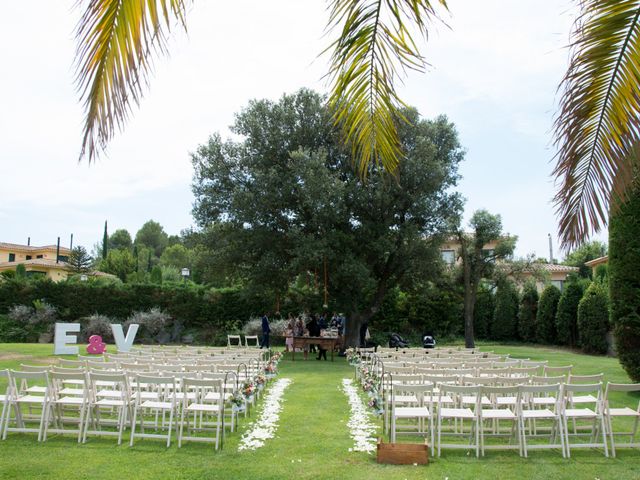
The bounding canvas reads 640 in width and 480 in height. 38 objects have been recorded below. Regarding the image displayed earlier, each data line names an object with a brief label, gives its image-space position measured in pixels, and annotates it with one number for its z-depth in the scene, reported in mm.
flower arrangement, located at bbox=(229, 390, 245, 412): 8203
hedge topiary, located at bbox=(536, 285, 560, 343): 29375
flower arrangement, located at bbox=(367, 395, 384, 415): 8281
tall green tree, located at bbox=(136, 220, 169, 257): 88138
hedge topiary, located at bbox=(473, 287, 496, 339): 32844
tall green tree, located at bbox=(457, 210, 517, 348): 27797
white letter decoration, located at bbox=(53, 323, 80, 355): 20188
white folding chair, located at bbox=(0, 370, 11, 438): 7711
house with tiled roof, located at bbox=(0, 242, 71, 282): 57562
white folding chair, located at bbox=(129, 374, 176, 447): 7438
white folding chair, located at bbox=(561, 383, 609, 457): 7129
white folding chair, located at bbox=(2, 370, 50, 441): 7691
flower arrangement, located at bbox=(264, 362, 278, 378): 12440
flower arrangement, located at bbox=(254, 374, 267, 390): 10576
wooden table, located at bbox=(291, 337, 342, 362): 20797
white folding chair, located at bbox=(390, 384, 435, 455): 7116
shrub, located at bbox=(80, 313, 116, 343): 29984
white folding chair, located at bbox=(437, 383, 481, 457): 6938
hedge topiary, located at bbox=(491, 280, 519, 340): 32000
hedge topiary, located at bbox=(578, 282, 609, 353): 24562
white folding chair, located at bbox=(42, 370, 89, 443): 7690
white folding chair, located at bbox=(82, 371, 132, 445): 7664
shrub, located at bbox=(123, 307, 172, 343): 30172
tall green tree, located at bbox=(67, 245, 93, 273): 47531
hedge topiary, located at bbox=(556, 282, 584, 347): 27656
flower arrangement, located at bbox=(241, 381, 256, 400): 9076
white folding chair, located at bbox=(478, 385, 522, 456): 7016
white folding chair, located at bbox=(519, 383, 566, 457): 7083
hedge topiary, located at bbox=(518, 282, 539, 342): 31031
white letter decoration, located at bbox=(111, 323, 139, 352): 20750
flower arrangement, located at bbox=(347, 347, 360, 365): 15328
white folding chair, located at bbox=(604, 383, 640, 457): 7191
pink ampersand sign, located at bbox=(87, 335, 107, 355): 21062
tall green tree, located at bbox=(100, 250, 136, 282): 58375
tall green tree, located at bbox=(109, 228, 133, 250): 88538
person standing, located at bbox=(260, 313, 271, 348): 23281
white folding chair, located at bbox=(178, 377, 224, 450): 7347
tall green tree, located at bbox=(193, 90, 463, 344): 22016
